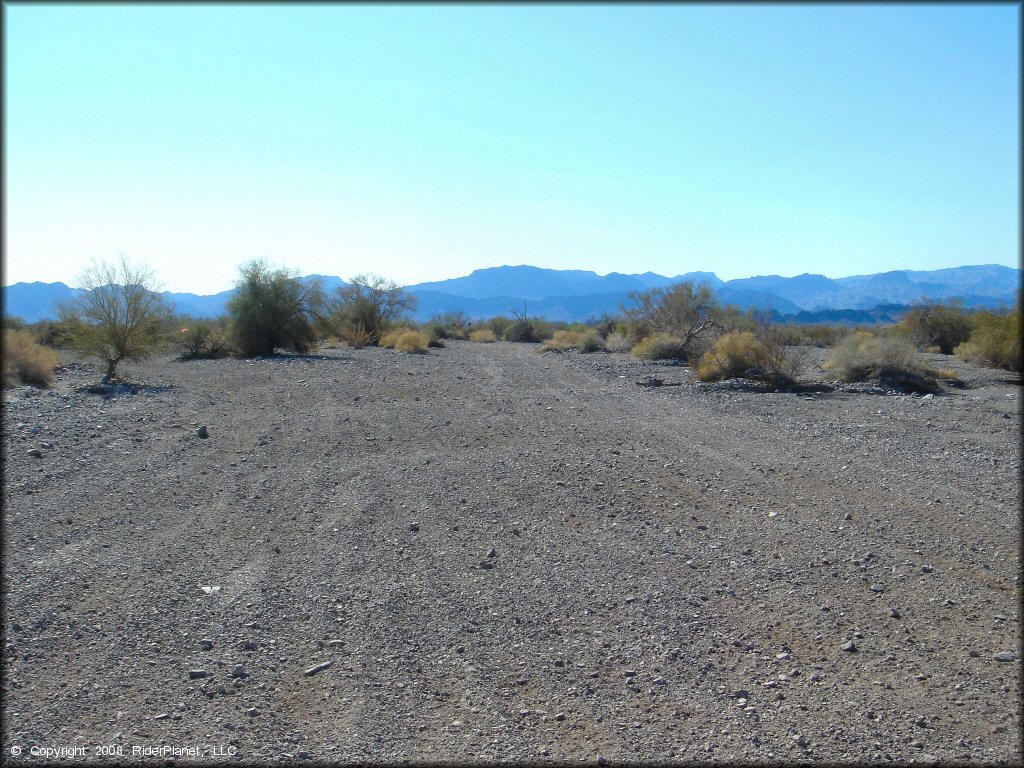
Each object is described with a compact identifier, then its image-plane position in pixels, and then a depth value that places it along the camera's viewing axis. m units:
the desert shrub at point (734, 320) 29.28
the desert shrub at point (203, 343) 31.91
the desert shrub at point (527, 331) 52.88
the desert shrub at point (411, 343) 37.09
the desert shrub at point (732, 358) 20.72
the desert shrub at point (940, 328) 31.95
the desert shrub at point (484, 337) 52.08
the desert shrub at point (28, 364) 17.88
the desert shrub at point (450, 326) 50.22
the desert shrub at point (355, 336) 39.81
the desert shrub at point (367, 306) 43.81
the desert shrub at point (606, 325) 42.62
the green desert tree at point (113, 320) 19.66
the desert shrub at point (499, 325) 58.32
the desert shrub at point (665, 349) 29.38
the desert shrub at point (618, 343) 36.28
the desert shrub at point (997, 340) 21.09
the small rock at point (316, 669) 4.67
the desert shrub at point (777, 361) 19.14
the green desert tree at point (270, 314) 31.67
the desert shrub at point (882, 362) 19.55
